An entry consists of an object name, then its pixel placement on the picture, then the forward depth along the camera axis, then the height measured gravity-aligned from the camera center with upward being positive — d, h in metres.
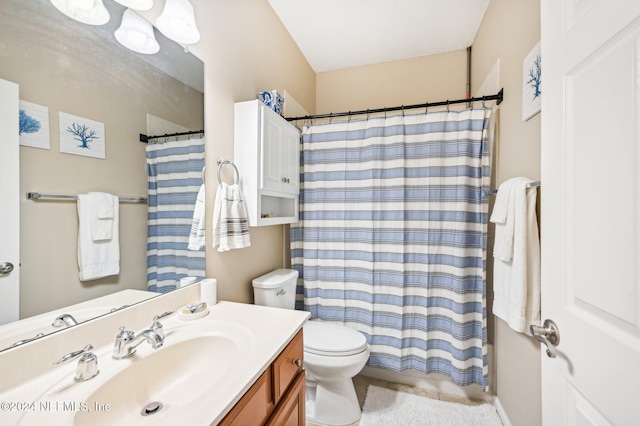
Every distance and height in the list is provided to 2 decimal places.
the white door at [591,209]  0.49 +0.01
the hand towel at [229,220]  1.25 -0.04
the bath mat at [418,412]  1.53 -1.26
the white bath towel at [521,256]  1.12 -0.20
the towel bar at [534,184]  1.07 +0.12
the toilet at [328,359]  1.42 -0.82
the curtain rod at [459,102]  1.57 +0.70
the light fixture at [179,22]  1.04 +0.79
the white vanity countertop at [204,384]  0.54 -0.44
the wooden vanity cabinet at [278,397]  0.68 -0.58
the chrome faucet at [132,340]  0.75 -0.40
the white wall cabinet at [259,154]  1.38 +0.33
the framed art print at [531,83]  1.14 +0.61
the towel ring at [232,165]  1.29 +0.23
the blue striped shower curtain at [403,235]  1.60 -0.15
